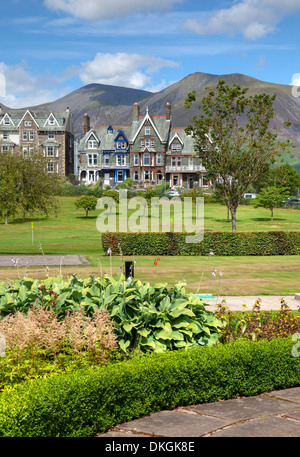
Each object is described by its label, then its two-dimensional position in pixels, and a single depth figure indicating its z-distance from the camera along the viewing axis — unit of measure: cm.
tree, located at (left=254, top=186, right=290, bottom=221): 5284
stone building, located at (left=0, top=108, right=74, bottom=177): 8781
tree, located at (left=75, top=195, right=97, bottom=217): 5278
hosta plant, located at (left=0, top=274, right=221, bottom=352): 796
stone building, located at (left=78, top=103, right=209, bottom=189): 8562
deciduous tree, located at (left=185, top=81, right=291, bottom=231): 4166
